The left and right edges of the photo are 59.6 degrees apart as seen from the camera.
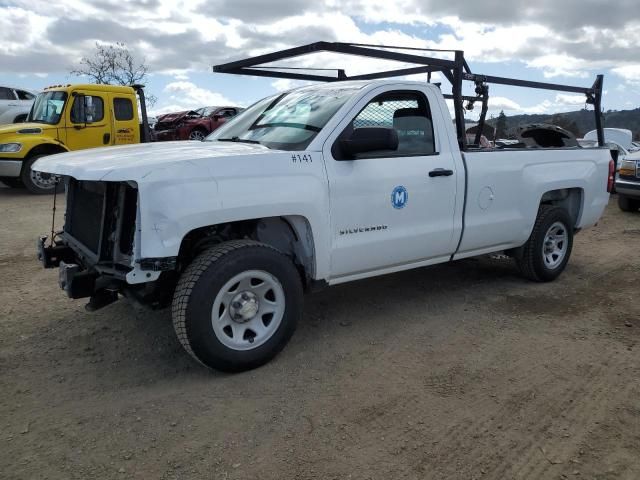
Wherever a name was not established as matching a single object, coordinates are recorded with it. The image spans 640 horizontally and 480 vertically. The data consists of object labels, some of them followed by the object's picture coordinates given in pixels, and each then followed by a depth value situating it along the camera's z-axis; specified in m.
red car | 18.38
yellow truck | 11.34
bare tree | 32.91
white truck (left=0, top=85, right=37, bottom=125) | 15.38
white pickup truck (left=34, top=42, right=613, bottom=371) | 3.24
